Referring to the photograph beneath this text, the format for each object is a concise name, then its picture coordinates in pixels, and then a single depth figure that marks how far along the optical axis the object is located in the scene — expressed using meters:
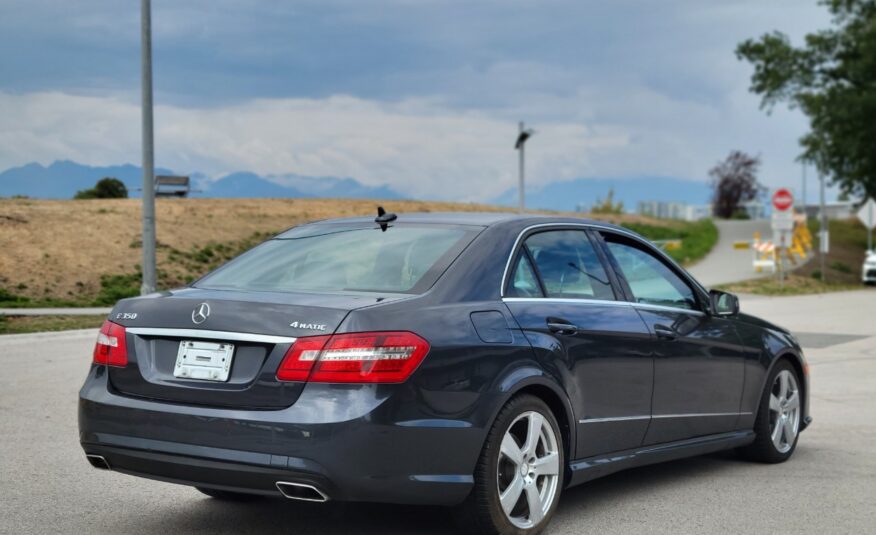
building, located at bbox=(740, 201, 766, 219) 100.94
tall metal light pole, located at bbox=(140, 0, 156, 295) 19.91
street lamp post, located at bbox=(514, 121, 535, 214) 34.28
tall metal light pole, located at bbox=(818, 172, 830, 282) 40.03
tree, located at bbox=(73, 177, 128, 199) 47.84
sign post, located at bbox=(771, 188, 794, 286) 32.72
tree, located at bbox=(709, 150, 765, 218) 98.88
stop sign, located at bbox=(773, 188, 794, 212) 32.81
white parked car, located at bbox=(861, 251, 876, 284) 38.81
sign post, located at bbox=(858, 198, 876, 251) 43.53
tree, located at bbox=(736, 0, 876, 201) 51.28
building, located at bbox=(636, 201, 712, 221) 98.88
